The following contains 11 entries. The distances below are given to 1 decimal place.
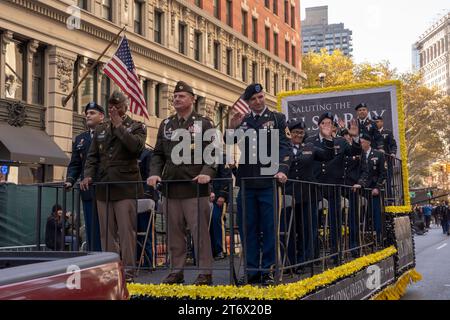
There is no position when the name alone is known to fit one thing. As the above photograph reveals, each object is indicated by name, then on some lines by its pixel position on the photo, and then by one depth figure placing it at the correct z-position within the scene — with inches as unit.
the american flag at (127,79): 503.5
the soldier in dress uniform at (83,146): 291.3
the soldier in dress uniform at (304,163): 272.1
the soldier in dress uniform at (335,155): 325.4
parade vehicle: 95.3
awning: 772.0
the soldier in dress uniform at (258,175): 221.1
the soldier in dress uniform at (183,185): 210.2
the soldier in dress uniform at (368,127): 428.1
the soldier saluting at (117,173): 228.5
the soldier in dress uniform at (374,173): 353.4
